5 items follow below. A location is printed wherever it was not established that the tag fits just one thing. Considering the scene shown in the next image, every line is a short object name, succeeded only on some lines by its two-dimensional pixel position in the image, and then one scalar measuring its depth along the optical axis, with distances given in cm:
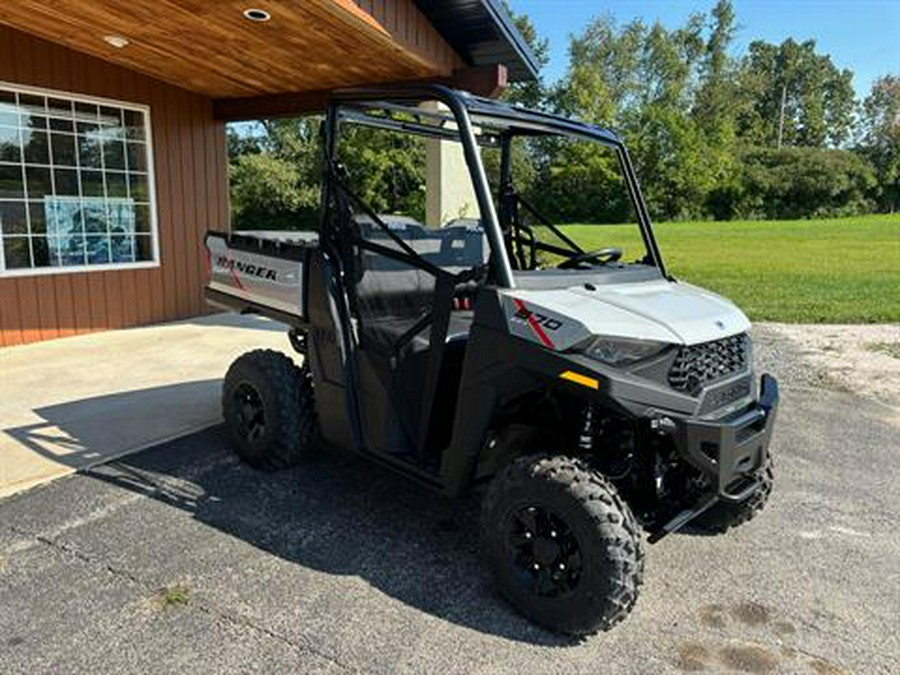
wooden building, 619
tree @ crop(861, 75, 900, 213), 4881
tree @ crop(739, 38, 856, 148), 6406
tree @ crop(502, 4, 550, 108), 4040
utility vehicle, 245
